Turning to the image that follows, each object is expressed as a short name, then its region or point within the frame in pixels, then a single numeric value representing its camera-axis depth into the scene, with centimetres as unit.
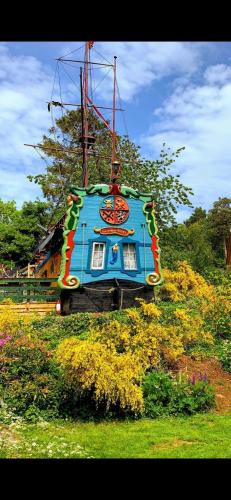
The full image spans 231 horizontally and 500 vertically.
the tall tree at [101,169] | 3334
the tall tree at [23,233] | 4866
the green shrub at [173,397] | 1028
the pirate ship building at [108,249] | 2041
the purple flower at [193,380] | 1145
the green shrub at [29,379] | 993
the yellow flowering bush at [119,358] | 942
